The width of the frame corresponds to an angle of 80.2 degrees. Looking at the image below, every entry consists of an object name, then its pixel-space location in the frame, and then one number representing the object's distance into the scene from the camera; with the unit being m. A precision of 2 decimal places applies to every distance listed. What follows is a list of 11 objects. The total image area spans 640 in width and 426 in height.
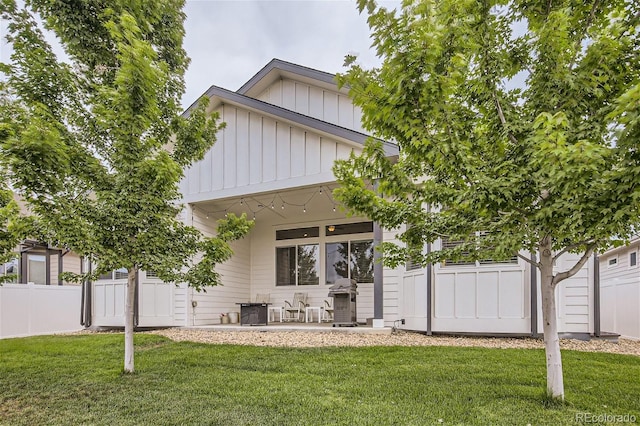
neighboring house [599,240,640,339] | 8.26
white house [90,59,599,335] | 7.09
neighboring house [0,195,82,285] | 12.34
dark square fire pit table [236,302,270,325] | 10.04
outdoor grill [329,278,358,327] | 8.68
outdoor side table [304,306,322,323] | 10.51
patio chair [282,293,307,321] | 11.26
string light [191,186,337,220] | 10.19
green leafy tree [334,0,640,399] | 2.53
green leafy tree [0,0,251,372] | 3.80
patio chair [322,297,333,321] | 10.88
